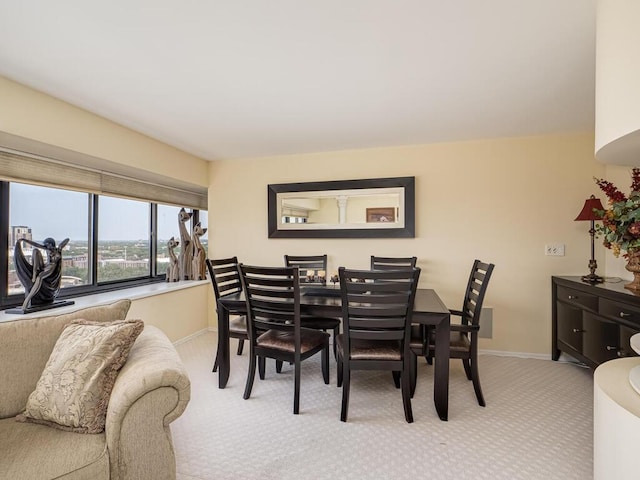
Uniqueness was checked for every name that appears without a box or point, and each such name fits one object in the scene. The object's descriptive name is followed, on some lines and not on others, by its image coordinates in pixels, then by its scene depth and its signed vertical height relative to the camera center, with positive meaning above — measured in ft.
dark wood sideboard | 7.41 -2.06
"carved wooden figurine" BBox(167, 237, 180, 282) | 13.34 -0.96
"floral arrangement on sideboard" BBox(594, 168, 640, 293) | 7.17 +0.35
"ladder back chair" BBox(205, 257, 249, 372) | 8.98 -1.36
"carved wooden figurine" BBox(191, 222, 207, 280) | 13.88 -0.65
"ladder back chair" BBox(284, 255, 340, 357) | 9.66 -1.13
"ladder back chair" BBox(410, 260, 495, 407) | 7.73 -2.53
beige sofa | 3.75 -2.46
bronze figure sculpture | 7.95 -0.78
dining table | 7.12 -1.76
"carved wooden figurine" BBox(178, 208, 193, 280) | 13.59 -0.33
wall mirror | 11.93 +1.28
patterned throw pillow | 4.27 -1.92
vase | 7.85 -0.67
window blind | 8.10 +1.92
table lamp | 9.29 +0.69
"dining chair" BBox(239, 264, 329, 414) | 7.34 -2.01
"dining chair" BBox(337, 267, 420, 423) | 6.63 -1.76
